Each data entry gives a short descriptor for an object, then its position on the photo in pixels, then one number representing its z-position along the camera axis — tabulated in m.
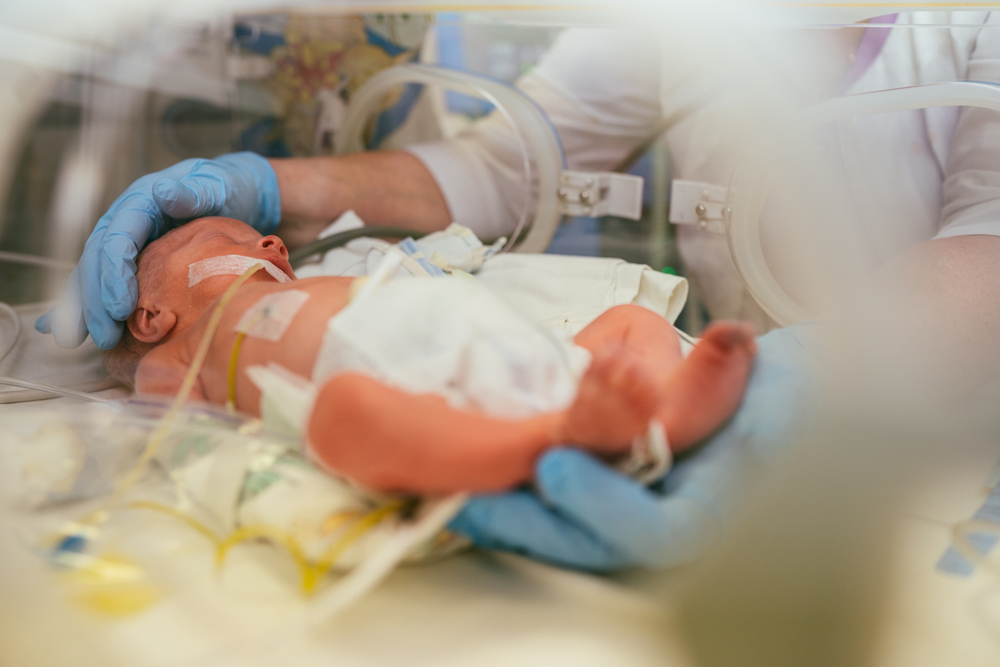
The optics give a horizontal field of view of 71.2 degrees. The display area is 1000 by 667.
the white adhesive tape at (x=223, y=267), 1.00
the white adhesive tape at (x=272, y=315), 0.81
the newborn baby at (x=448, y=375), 0.59
